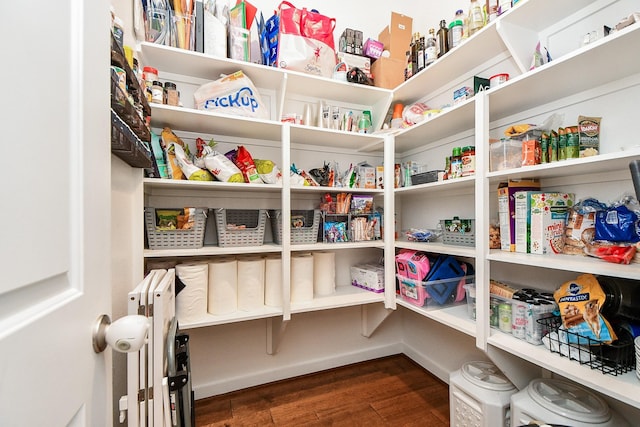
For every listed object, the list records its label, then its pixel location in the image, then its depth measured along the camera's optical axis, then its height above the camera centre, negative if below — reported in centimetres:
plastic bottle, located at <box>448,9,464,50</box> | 160 +106
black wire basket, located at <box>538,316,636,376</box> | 94 -50
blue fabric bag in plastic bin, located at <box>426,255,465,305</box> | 169 -40
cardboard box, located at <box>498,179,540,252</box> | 131 +1
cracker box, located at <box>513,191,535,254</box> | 125 -4
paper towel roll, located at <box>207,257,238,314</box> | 161 -44
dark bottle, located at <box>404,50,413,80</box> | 192 +102
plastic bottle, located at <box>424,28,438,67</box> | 174 +104
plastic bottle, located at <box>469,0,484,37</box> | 149 +106
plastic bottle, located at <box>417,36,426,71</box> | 181 +106
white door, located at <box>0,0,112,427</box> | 29 +0
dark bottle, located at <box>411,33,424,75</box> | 187 +110
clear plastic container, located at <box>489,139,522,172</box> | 129 +28
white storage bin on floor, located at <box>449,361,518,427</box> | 125 -87
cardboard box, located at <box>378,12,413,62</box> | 204 +133
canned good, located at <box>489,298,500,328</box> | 134 -49
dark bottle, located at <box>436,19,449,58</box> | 169 +107
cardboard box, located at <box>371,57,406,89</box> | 204 +105
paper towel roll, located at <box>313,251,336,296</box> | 196 -43
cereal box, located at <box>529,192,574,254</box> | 120 -4
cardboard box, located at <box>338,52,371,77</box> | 204 +114
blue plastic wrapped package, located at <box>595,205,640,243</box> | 99 -5
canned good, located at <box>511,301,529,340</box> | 120 -47
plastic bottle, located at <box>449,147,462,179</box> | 151 +27
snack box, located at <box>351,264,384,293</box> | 198 -48
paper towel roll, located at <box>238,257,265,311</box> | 168 -44
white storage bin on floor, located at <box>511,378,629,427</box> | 101 -77
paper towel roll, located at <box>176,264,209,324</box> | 151 -45
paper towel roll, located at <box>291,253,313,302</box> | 181 -43
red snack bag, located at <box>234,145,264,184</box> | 166 +28
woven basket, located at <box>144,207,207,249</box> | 147 -12
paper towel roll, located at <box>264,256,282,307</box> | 174 -44
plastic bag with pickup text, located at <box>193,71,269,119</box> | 161 +70
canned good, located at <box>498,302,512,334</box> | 128 -49
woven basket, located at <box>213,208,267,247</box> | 162 -8
